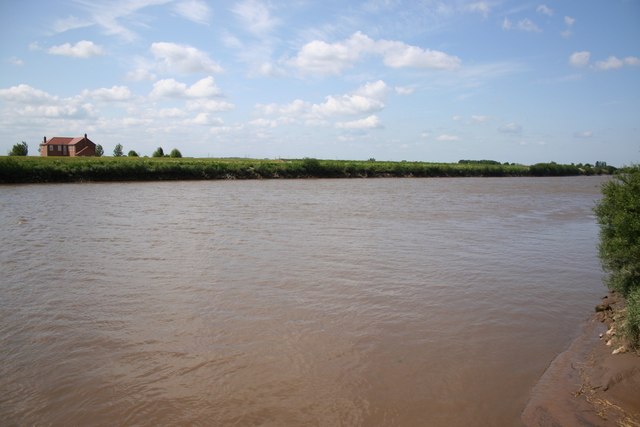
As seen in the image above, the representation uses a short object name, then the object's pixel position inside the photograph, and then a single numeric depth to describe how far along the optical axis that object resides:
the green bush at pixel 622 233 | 6.56
